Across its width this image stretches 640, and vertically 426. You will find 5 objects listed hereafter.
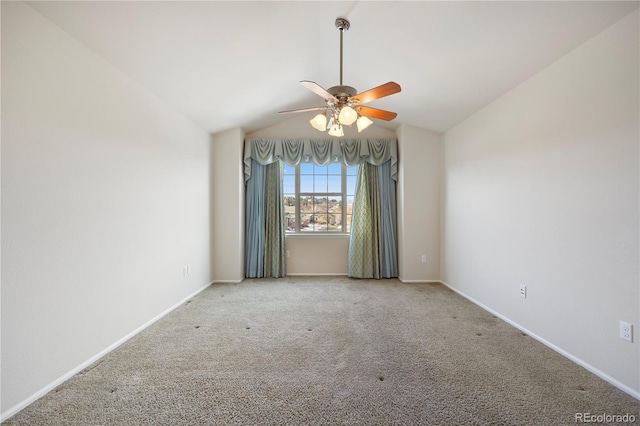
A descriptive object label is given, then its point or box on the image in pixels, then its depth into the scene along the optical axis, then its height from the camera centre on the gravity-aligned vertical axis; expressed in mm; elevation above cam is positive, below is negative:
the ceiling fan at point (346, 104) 1872 +878
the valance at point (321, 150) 4145 +1025
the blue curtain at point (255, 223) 4184 -141
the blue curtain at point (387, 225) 4207 -193
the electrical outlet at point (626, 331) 1592 -752
